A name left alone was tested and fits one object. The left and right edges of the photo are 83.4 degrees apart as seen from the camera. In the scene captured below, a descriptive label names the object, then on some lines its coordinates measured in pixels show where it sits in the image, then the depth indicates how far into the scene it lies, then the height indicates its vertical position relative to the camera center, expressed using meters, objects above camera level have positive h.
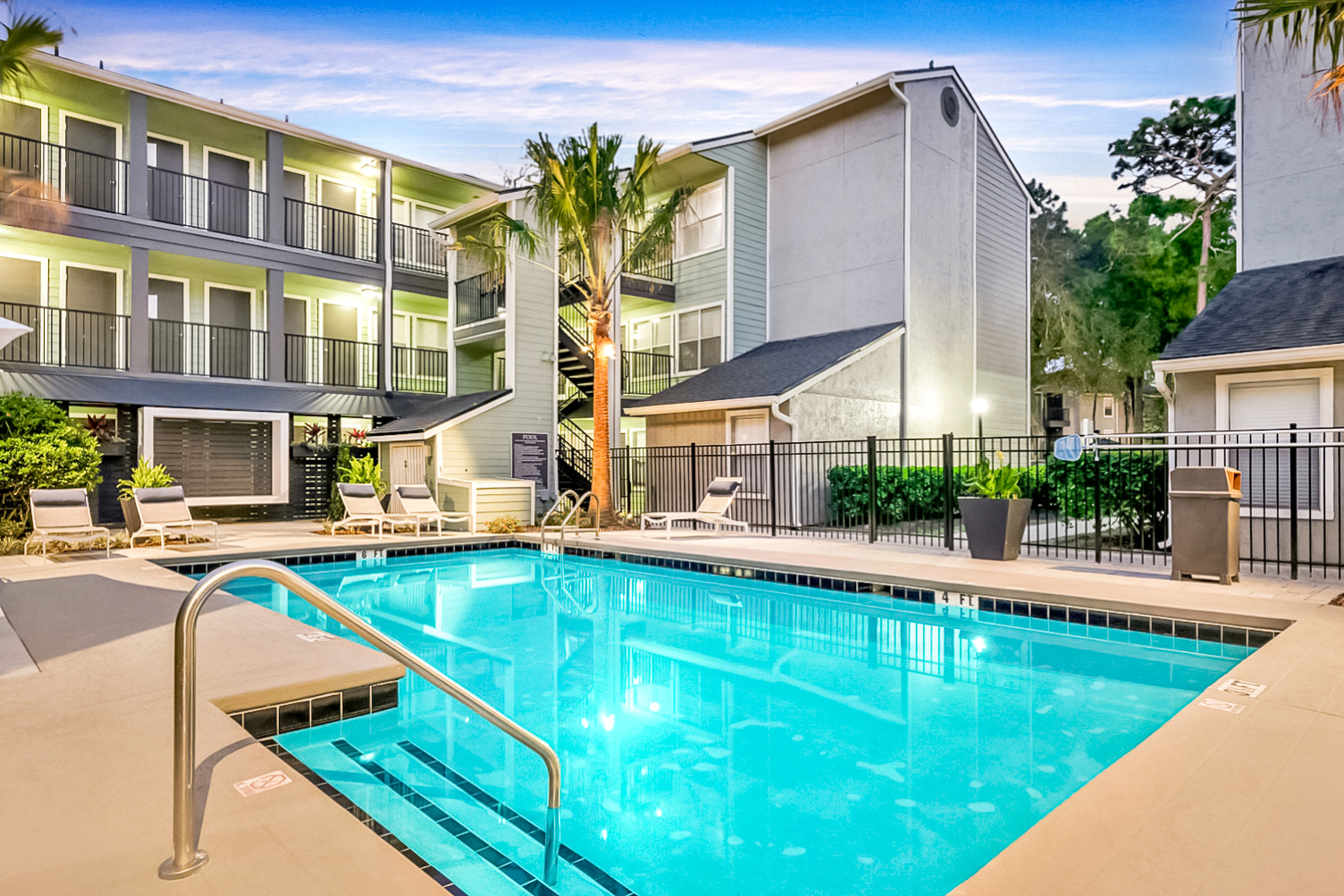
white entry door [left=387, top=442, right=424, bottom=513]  15.05 -0.17
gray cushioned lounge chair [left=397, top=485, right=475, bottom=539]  13.09 -0.86
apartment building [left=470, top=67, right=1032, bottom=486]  15.49 +4.01
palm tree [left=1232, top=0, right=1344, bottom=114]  4.79 +2.86
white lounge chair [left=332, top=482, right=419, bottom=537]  12.49 -0.89
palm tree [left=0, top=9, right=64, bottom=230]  13.00 +4.49
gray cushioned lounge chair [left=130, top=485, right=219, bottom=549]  10.47 -0.81
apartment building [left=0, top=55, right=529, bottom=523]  14.07 +3.66
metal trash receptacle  6.88 -0.61
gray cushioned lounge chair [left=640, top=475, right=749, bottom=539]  12.12 -0.83
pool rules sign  15.80 -0.04
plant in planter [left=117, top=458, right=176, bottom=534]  11.66 -0.35
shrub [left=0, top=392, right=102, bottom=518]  10.89 +0.04
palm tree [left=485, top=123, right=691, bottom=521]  13.40 +4.41
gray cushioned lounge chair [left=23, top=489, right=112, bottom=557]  9.59 -0.81
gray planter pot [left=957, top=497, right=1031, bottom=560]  8.73 -0.80
